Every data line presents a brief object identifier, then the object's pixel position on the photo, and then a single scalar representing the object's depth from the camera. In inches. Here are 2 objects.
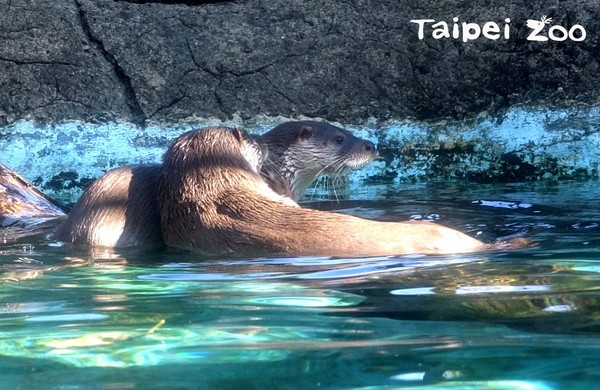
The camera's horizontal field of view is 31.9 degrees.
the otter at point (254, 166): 156.6
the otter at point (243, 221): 128.2
